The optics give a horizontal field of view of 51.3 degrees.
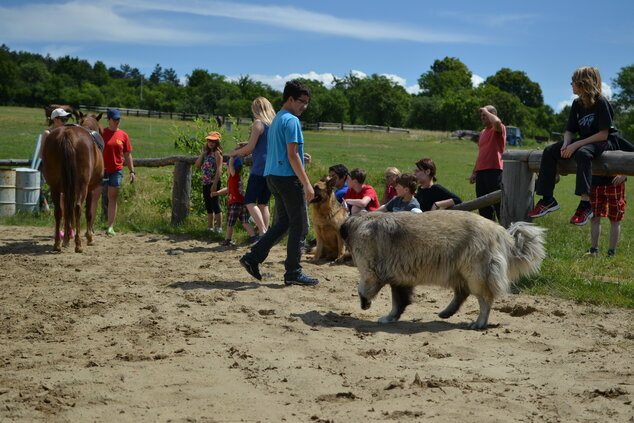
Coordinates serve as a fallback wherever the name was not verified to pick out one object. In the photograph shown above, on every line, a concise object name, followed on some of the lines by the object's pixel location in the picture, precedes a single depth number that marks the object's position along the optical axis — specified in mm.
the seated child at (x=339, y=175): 8961
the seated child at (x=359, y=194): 8703
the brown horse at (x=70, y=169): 9133
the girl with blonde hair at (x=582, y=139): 6754
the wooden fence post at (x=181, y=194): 11430
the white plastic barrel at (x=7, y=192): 12398
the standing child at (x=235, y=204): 9859
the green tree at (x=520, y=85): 114625
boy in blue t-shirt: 6922
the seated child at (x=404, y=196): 7723
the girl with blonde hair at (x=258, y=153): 8156
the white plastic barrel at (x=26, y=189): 12547
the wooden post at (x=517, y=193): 7430
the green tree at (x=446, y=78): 119750
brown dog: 8406
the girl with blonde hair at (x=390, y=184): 8891
